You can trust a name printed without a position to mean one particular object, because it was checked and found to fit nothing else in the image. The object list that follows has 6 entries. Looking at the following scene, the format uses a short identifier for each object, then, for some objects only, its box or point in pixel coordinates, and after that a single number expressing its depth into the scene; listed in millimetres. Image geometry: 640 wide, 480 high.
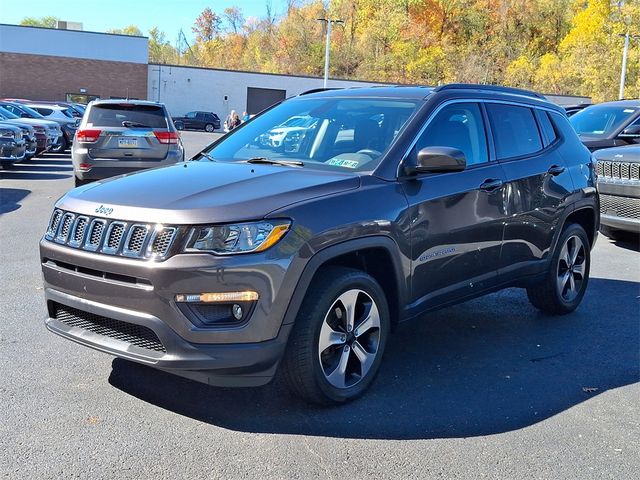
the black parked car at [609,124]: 11914
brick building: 48625
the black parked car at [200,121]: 46625
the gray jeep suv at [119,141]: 10875
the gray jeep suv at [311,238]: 3363
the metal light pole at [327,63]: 42562
